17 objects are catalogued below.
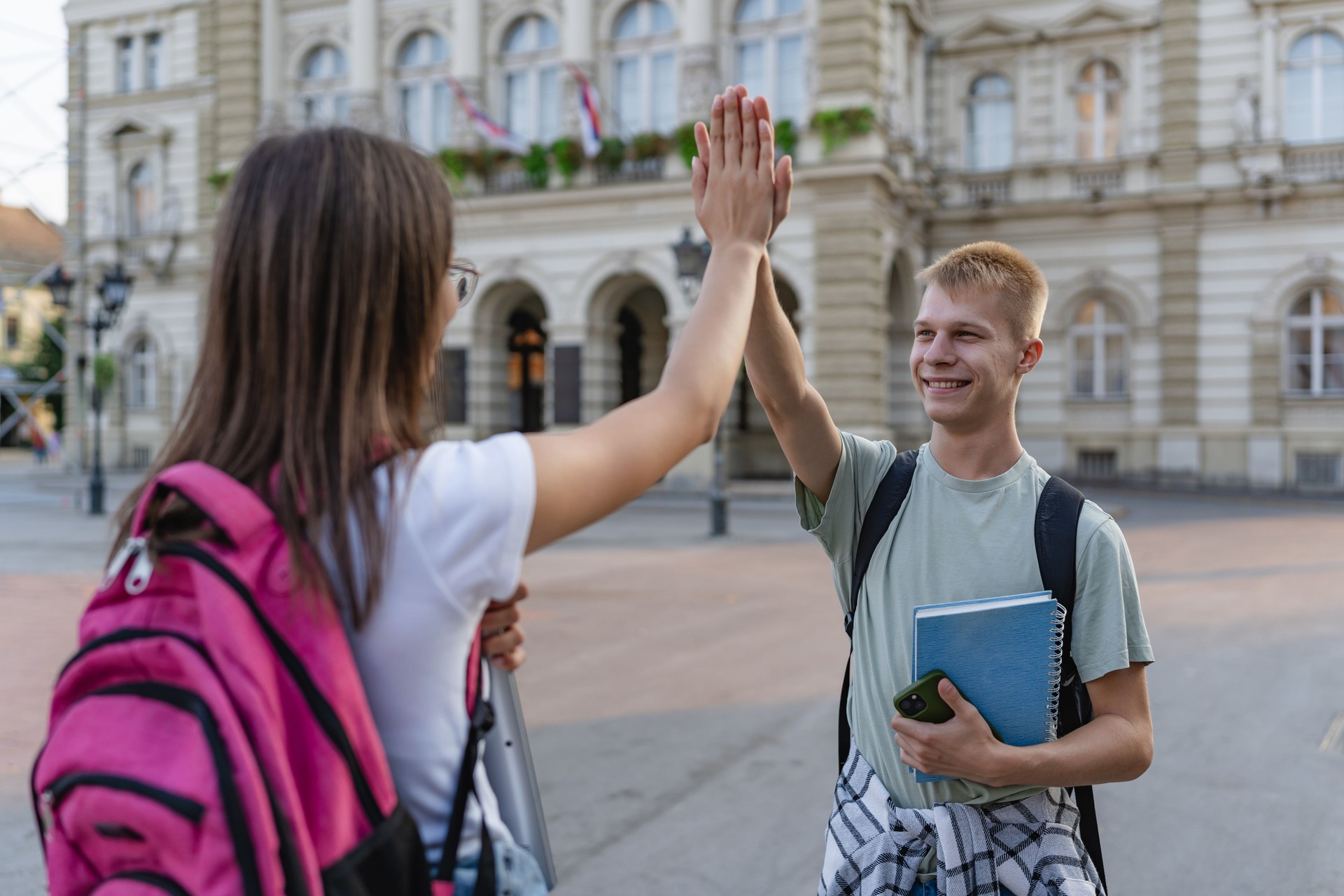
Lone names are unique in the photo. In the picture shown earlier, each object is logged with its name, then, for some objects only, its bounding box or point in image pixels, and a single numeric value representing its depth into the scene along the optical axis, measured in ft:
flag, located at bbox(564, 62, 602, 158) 73.97
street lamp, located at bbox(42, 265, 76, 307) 66.90
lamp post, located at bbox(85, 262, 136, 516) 63.16
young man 6.45
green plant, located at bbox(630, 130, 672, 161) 75.87
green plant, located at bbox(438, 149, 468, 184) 79.87
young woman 4.33
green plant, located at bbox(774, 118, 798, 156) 72.64
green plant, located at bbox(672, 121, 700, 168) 74.28
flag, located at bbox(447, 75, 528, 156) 75.66
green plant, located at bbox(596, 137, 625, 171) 77.10
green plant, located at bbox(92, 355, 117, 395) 88.74
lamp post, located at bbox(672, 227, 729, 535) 50.19
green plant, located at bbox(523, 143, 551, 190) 79.20
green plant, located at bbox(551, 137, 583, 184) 78.33
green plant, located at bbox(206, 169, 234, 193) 90.29
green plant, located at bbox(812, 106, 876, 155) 71.05
